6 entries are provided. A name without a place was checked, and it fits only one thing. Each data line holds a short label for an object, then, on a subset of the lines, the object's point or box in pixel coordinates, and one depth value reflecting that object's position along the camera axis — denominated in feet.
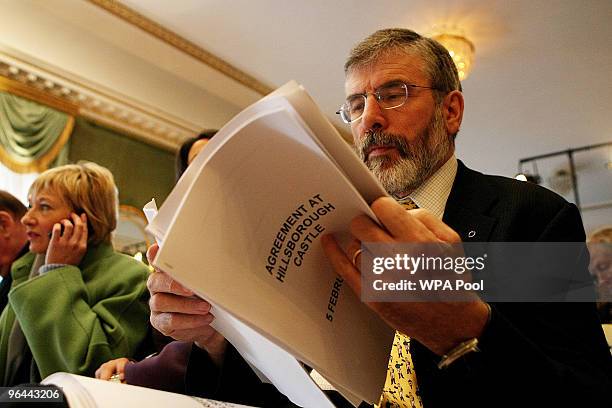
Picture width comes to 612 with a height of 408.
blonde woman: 4.11
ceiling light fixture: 11.05
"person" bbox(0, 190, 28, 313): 6.07
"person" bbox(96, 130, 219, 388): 2.73
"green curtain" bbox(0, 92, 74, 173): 9.97
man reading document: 1.79
